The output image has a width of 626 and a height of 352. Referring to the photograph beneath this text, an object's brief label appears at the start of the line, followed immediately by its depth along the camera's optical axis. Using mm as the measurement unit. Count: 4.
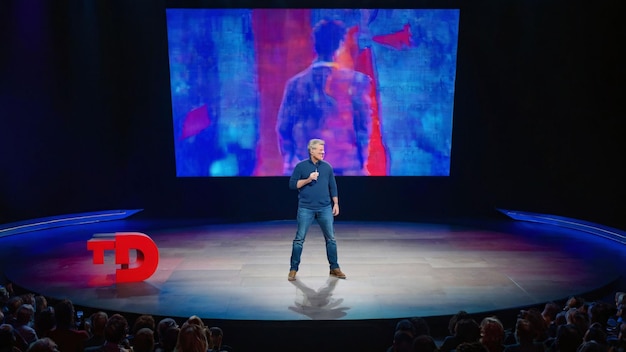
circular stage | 5770
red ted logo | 6488
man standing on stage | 6547
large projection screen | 10344
